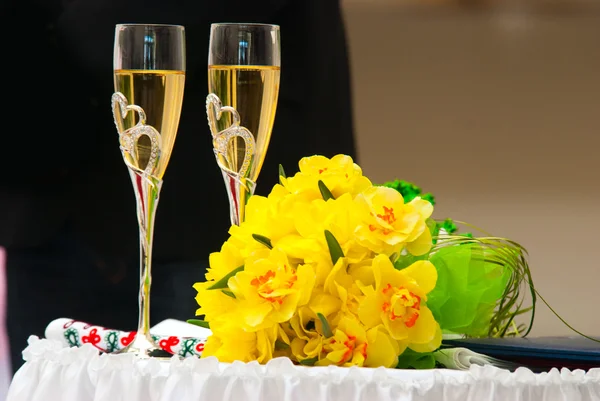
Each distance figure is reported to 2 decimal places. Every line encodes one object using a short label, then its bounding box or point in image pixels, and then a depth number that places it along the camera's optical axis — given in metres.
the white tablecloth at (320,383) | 1.97
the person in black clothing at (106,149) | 3.95
